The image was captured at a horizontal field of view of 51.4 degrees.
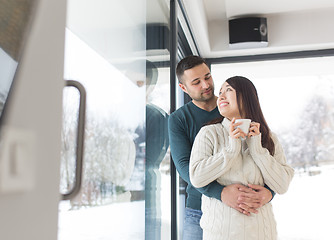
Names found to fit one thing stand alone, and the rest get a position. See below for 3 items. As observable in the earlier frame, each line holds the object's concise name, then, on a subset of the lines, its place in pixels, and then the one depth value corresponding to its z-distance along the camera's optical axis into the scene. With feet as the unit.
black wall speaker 11.36
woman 4.30
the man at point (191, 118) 5.88
